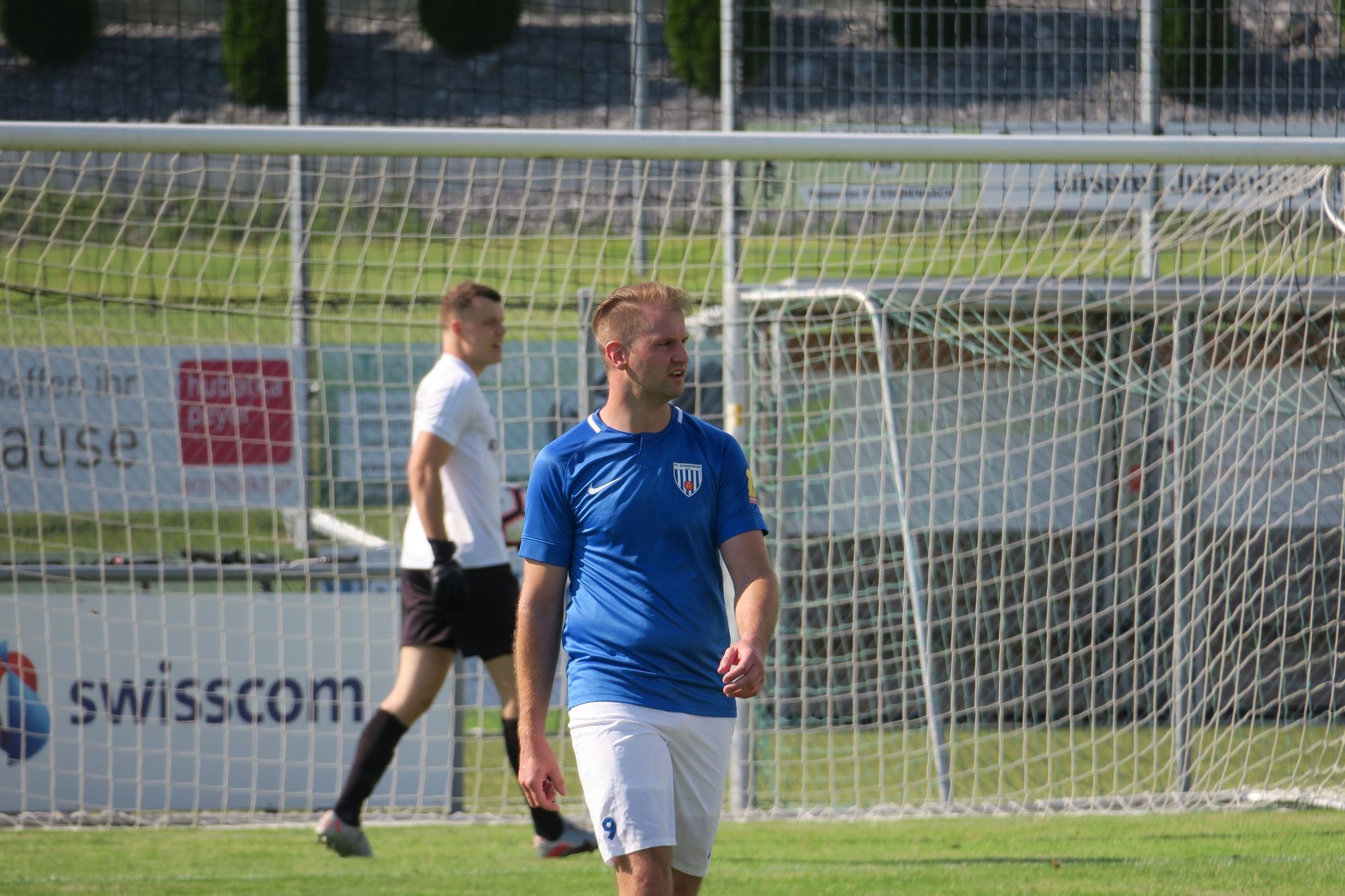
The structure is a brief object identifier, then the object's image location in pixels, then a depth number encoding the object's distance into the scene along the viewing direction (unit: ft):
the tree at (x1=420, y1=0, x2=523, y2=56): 142.31
